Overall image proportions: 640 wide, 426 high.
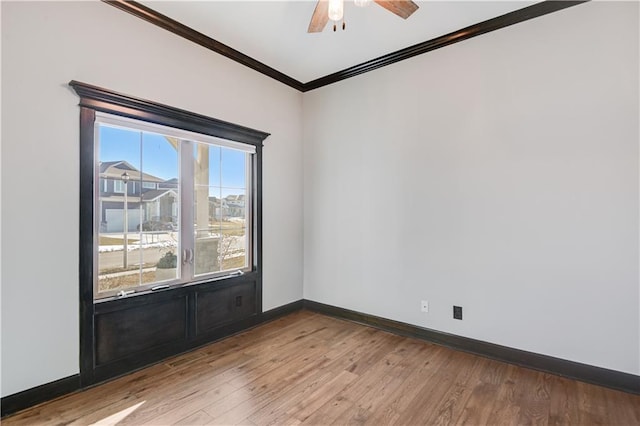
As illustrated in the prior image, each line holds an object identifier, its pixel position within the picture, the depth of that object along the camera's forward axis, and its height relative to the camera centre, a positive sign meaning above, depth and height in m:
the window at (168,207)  2.49 +0.07
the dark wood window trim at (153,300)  2.30 -0.78
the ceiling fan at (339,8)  2.05 +1.43
